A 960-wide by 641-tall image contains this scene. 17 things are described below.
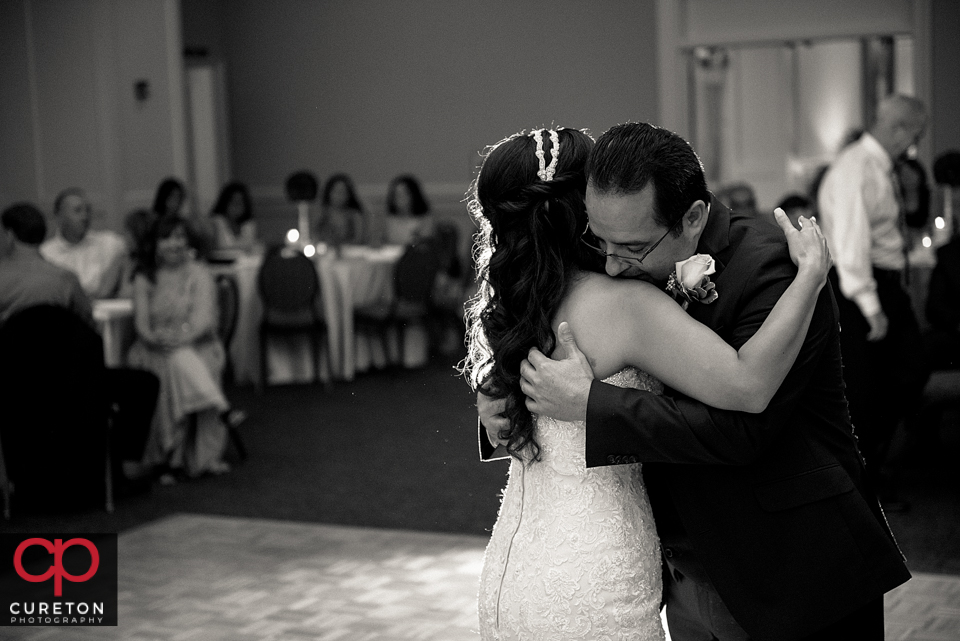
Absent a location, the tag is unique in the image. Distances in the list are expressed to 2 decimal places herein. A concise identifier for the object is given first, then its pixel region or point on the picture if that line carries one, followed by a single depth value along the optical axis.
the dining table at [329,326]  8.52
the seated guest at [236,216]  9.80
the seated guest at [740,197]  7.84
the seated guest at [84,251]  7.48
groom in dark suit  1.64
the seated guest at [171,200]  8.84
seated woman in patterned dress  5.73
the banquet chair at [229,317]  6.05
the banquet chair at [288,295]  8.21
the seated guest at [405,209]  10.18
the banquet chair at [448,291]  9.39
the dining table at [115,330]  6.02
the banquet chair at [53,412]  4.92
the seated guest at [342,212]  9.77
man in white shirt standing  4.56
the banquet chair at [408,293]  8.72
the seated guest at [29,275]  5.09
